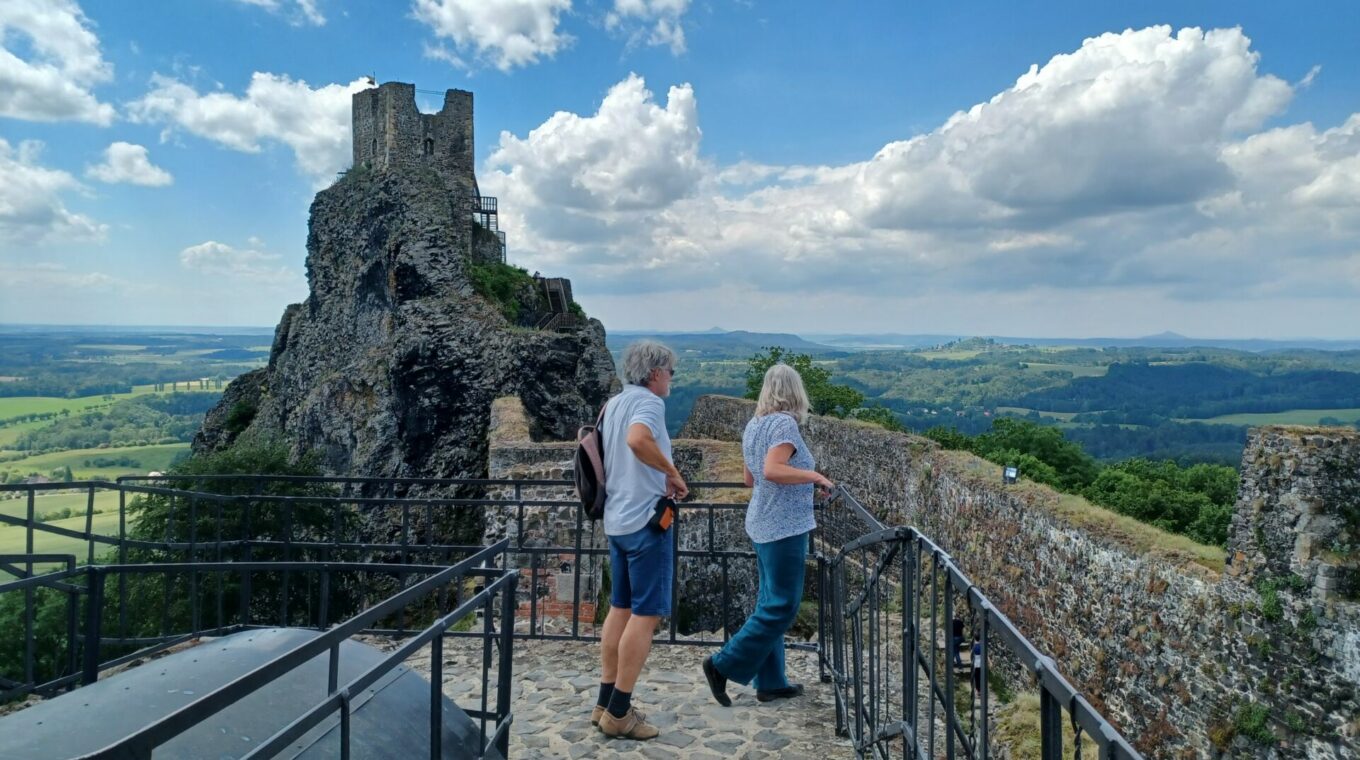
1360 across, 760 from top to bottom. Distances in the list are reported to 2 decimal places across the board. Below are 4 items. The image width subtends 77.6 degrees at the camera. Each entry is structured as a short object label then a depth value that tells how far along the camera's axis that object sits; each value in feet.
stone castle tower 101.86
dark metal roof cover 7.37
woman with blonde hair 13.92
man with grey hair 13.83
